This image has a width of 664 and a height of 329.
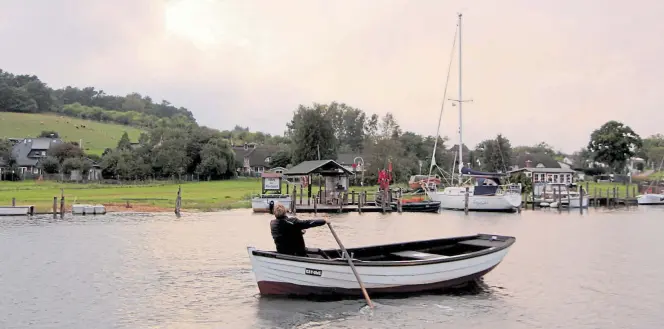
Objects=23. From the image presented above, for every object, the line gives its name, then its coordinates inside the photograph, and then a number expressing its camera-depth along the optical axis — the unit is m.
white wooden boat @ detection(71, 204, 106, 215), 50.00
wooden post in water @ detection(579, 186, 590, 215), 63.38
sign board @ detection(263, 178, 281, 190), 58.34
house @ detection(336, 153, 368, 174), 137.05
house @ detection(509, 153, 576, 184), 119.00
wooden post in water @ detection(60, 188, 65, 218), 47.62
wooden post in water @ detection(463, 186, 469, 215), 57.75
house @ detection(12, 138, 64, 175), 112.03
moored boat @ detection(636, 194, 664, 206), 73.38
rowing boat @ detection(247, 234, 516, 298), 17.22
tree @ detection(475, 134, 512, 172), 118.50
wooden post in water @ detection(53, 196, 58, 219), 47.31
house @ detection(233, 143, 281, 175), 135.25
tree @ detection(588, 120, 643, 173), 122.19
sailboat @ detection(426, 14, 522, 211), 59.50
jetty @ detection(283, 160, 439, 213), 55.28
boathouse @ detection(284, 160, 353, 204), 58.34
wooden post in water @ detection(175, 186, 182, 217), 50.75
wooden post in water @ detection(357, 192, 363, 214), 55.16
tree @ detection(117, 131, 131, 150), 115.43
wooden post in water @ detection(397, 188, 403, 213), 56.56
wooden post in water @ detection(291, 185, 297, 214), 52.84
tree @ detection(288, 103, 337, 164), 104.88
